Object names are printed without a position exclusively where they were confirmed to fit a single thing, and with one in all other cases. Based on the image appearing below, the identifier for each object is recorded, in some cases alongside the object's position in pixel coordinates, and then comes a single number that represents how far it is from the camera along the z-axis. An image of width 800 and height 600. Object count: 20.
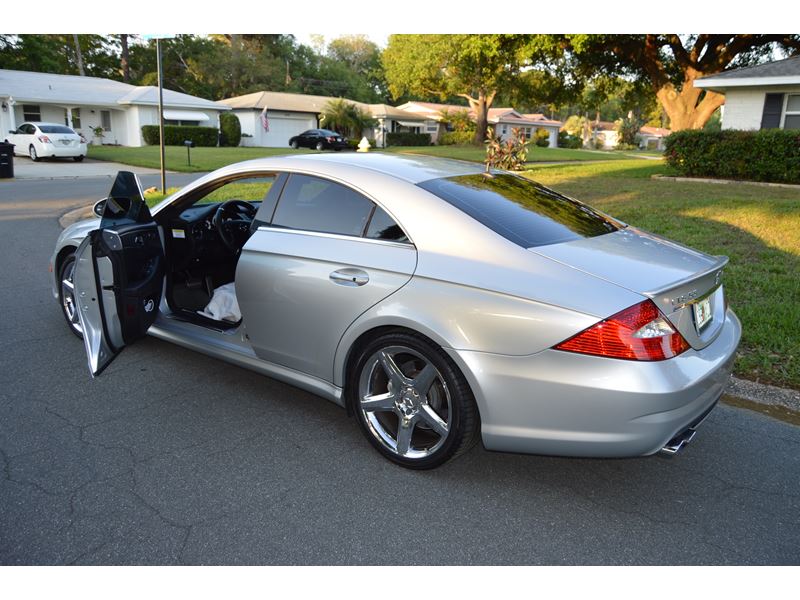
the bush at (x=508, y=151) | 18.41
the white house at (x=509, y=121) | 58.88
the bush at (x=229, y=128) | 41.72
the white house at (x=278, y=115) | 45.47
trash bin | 19.53
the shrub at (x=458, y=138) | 50.00
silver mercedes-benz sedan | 2.75
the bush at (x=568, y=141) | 65.56
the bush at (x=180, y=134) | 37.72
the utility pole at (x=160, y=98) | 10.53
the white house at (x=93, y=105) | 35.12
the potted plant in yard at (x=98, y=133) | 39.22
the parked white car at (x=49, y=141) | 25.97
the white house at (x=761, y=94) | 18.58
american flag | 44.25
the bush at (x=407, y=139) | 49.95
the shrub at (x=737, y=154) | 16.56
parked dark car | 39.44
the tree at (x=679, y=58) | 23.47
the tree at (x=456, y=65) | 22.75
